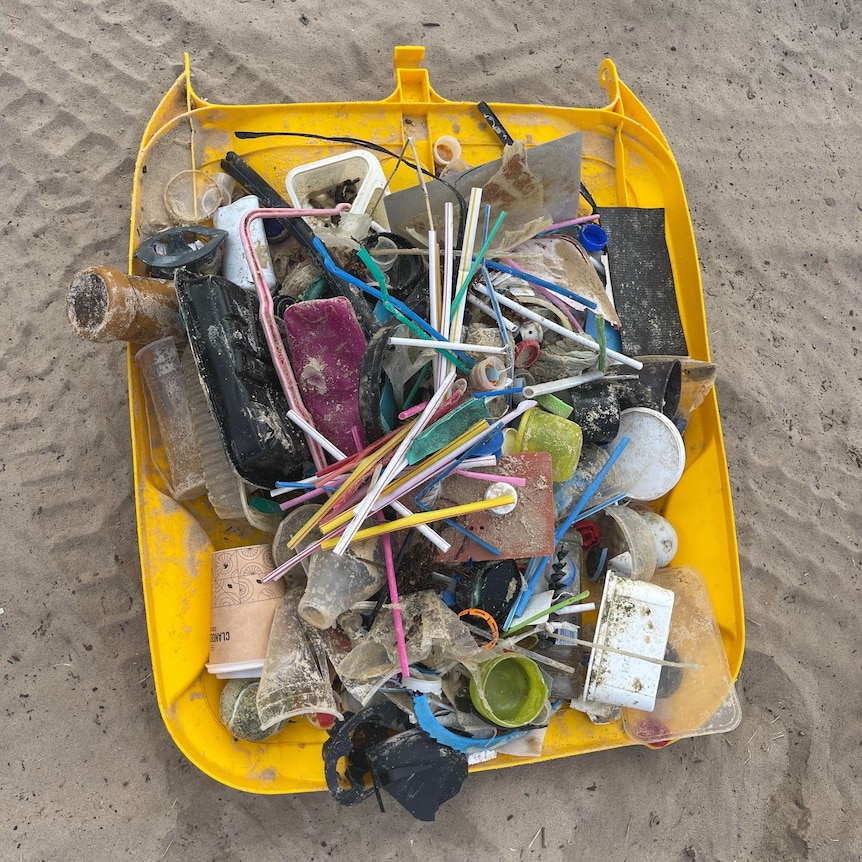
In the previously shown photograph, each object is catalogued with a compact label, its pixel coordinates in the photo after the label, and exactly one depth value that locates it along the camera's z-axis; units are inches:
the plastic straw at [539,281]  75.0
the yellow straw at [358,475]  64.8
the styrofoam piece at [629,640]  71.9
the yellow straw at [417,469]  63.6
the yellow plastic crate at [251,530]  70.8
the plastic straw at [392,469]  61.9
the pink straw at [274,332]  66.7
